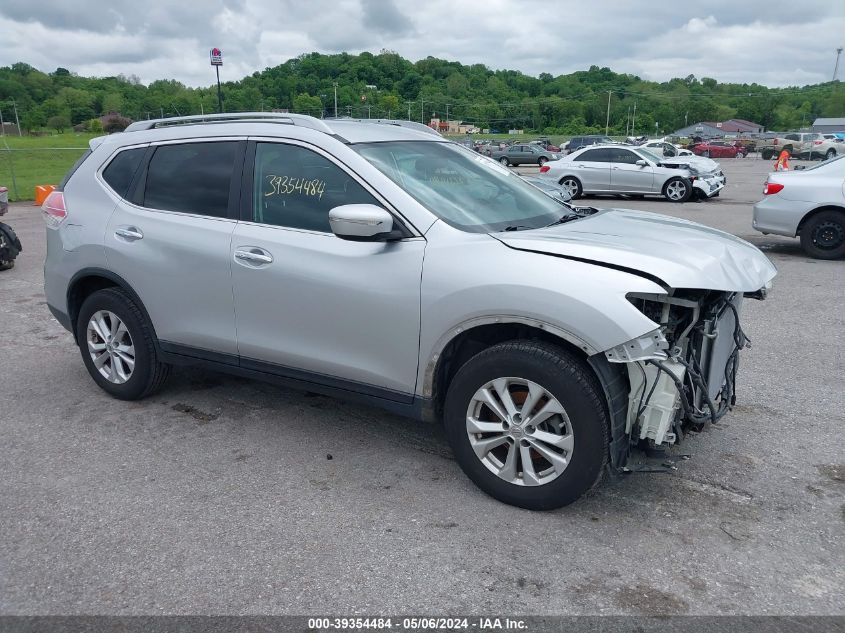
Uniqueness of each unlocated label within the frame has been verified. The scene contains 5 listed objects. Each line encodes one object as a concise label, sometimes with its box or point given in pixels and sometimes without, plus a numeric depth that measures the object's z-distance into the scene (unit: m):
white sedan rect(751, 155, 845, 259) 9.76
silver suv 3.21
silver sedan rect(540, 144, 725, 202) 19.08
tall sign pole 22.93
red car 56.72
